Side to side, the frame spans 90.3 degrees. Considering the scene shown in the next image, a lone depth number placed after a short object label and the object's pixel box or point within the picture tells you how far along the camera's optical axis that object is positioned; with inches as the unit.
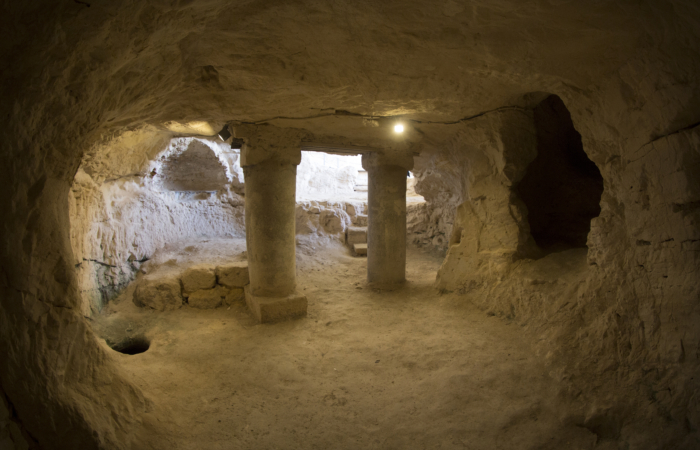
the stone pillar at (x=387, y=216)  236.4
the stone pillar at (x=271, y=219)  192.2
